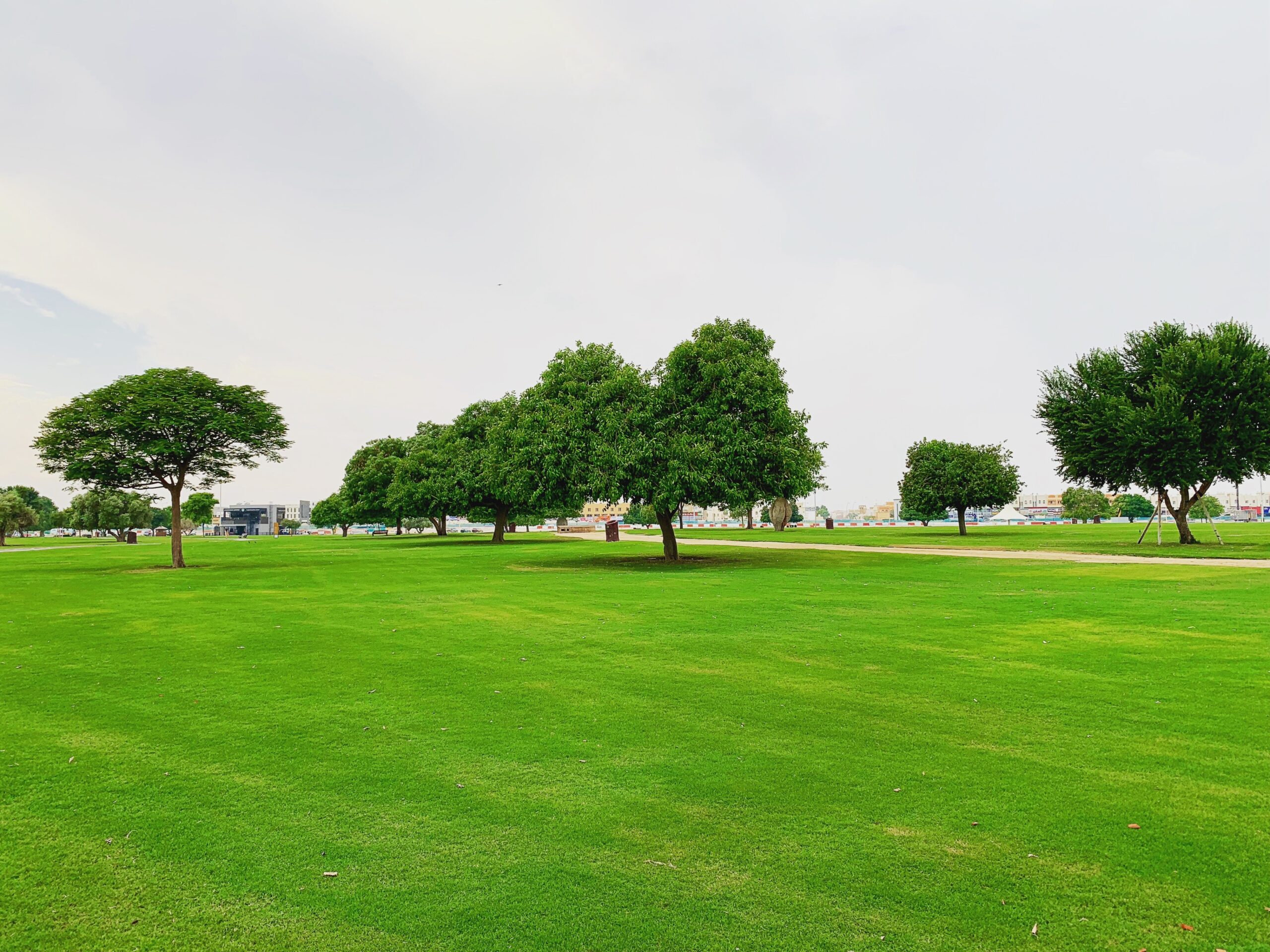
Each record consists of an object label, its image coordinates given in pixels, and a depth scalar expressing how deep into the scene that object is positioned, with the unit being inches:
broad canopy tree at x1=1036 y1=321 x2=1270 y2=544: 1501.0
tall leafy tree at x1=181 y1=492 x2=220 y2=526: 5329.7
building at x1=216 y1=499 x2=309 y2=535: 7384.4
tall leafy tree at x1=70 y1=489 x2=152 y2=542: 3661.4
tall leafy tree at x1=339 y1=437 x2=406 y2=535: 2807.6
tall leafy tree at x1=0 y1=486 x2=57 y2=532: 6146.7
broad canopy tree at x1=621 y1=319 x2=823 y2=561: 1165.1
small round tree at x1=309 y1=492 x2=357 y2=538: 2999.5
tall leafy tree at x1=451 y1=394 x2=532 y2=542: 1728.6
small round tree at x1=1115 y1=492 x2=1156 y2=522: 5349.4
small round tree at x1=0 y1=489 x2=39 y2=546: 3134.8
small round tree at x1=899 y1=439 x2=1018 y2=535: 2898.6
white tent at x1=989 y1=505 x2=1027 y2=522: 6325.8
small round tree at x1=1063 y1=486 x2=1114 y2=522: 4627.2
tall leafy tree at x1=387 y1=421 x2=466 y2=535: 2166.6
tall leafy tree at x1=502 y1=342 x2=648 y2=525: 1197.7
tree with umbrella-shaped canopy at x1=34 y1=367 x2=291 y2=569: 1301.7
